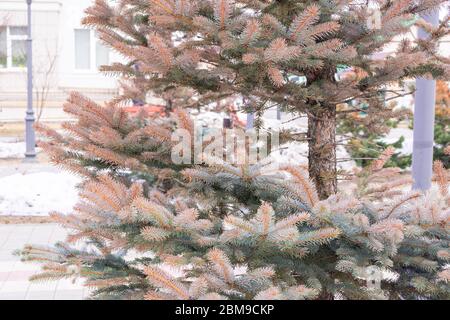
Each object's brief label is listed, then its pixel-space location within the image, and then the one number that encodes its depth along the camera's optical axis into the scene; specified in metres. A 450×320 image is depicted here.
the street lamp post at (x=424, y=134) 5.62
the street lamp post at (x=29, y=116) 15.78
